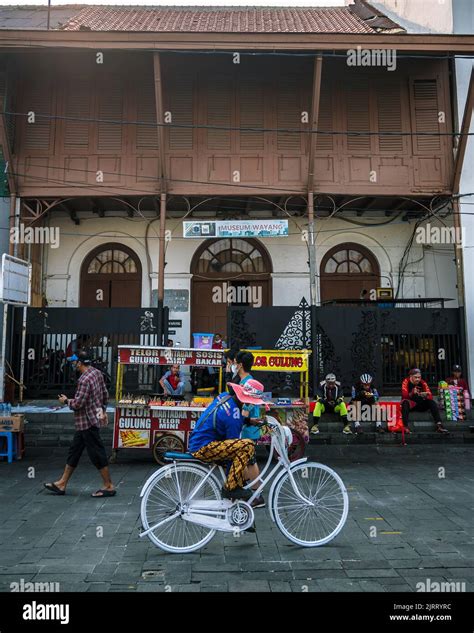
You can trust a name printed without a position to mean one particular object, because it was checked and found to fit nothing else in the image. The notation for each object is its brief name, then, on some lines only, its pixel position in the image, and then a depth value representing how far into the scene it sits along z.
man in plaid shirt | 6.51
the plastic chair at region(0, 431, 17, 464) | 8.71
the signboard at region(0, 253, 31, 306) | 10.56
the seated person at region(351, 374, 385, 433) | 10.32
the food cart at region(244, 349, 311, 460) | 8.41
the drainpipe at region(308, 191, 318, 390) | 11.55
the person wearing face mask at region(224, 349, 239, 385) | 5.22
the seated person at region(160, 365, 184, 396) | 10.11
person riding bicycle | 4.52
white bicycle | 4.51
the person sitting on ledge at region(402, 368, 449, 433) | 10.20
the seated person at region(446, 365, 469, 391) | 11.22
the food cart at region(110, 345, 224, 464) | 8.32
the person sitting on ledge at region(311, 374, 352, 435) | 10.19
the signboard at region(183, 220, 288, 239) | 12.35
